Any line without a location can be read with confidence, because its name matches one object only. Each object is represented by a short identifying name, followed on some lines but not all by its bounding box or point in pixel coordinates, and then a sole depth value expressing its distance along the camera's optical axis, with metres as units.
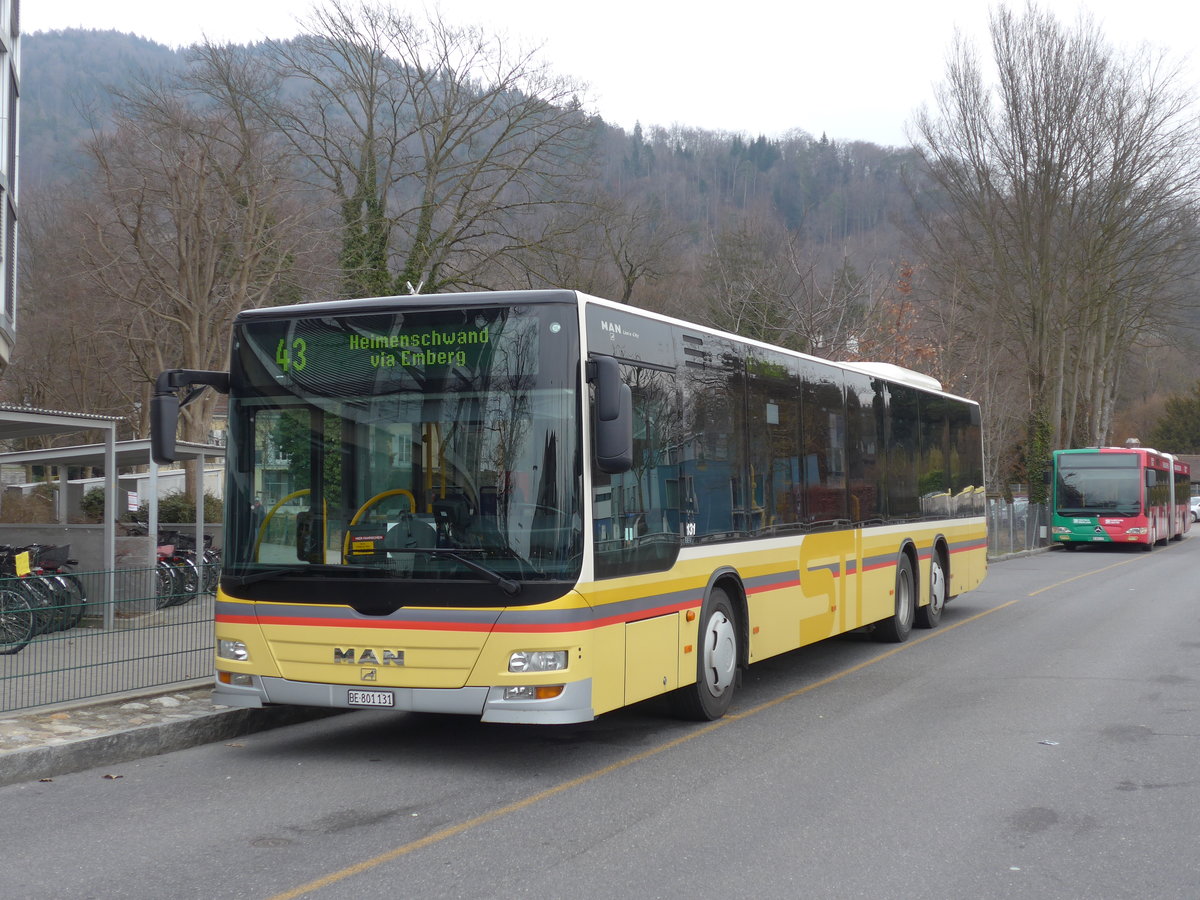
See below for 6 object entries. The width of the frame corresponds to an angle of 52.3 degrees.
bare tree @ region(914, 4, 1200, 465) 40.34
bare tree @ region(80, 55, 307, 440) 25.92
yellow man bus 7.37
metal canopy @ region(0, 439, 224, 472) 15.92
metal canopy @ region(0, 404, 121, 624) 12.77
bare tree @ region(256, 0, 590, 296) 30.61
